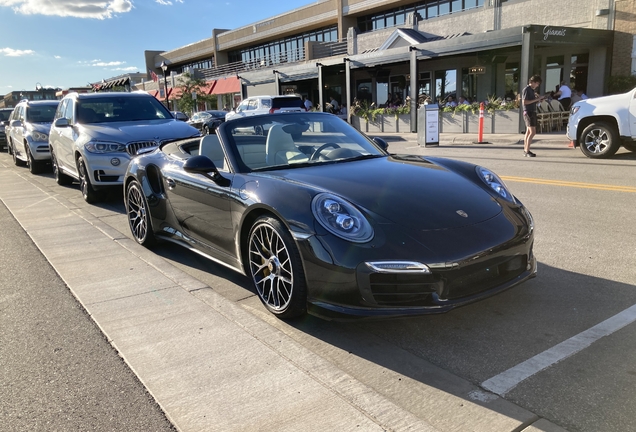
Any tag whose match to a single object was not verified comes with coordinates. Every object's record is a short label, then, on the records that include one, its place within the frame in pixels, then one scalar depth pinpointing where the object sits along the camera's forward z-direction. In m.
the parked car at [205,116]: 25.28
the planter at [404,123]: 22.50
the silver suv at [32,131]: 12.62
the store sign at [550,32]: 18.25
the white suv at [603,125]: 10.41
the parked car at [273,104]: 21.80
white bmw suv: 8.12
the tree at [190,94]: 42.97
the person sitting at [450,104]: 20.48
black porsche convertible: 3.00
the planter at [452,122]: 19.91
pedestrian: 12.23
